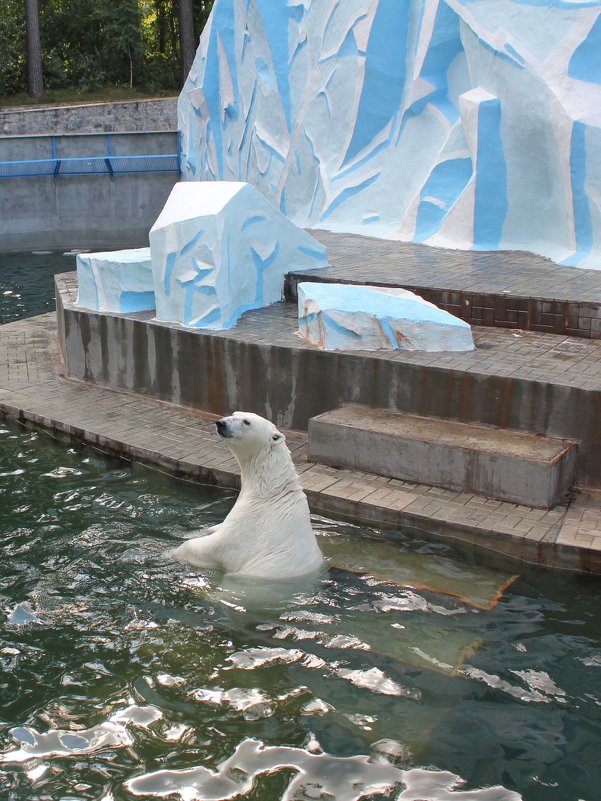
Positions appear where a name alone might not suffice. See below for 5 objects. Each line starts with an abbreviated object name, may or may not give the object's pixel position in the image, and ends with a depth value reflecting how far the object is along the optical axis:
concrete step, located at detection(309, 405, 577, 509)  6.91
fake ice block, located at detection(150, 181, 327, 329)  9.55
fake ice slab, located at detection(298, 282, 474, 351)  8.34
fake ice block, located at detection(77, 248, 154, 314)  10.39
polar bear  5.95
